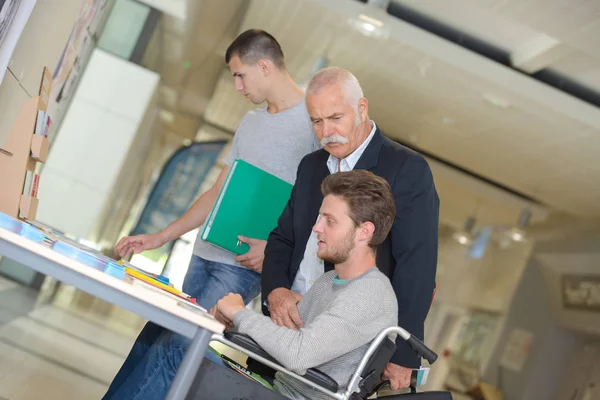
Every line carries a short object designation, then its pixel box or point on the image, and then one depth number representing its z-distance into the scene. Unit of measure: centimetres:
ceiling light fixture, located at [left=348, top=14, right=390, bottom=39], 718
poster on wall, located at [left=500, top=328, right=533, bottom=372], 1274
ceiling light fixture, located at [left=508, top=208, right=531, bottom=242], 1230
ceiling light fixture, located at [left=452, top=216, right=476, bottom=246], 1404
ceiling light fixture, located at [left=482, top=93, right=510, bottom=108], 805
